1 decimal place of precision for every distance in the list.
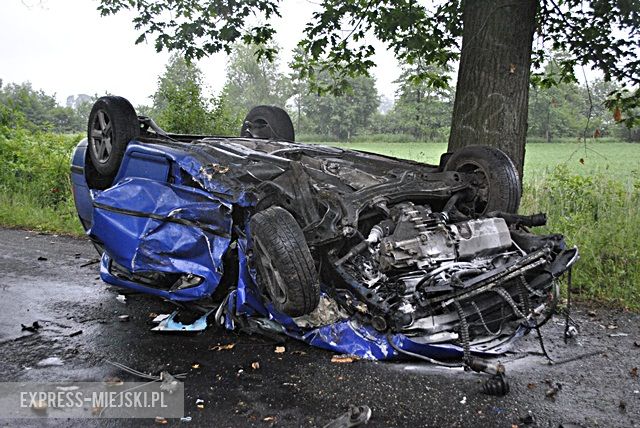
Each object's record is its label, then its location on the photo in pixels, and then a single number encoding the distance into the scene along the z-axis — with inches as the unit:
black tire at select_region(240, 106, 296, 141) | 263.6
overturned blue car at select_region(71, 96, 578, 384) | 141.7
